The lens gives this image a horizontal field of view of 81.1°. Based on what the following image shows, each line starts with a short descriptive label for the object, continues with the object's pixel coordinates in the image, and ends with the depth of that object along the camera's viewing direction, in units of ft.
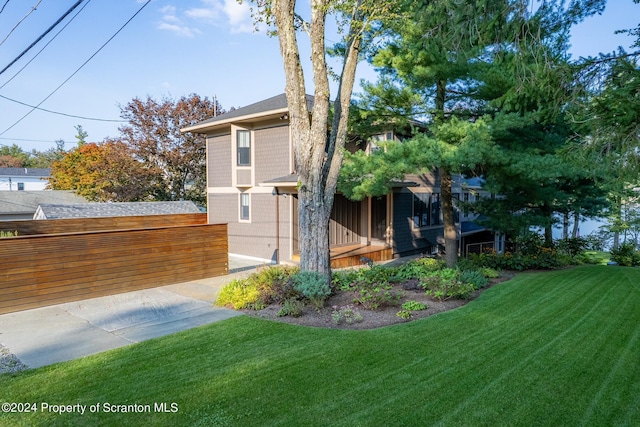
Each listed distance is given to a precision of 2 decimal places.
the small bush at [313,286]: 21.79
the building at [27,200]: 69.46
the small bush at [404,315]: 19.58
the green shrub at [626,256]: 41.43
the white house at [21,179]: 120.06
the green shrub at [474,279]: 26.22
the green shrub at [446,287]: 22.87
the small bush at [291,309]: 20.33
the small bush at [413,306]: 20.79
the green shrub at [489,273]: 30.04
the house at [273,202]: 41.42
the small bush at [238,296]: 22.27
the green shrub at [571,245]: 48.80
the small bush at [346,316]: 19.22
